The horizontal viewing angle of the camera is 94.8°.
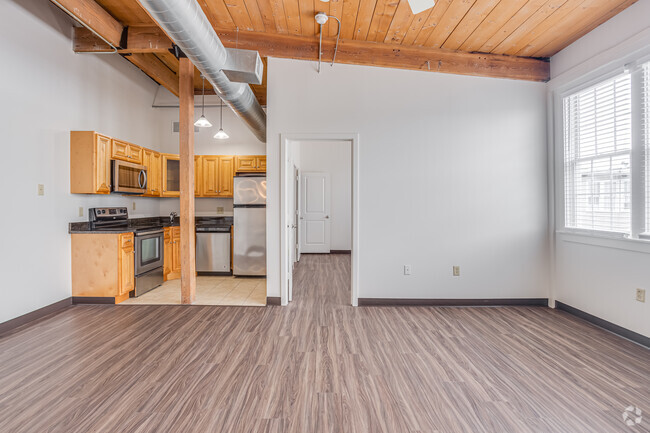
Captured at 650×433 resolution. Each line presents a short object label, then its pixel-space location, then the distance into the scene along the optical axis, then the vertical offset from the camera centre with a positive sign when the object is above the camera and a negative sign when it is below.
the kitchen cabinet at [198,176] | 5.54 +0.69
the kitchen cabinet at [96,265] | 3.62 -0.63
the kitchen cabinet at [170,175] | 5.27 +0.69
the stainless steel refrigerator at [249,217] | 4.99 -0.07
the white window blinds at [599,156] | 2.84 +0.58
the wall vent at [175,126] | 5.73 +1.66
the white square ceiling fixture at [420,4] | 2.09 +1.48
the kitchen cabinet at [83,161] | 3.64 +0.64
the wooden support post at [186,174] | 3.66 +0.48
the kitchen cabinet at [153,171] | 4.88 +0.71
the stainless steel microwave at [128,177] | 3.96 +0.51
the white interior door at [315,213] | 7.73 -0.01
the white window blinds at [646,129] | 2.64 +0.74
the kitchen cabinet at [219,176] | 5.58 +0.69
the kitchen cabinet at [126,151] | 4.03 +0.88
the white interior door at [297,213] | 6.53 -0.01
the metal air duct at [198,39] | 1.92 +1.30
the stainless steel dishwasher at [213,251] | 5.18 -0.66
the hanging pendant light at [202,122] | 4.55 +1.41
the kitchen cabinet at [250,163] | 5.57 +0.93
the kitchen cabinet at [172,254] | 4.86 -0.68
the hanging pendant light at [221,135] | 4.98 +1.30
